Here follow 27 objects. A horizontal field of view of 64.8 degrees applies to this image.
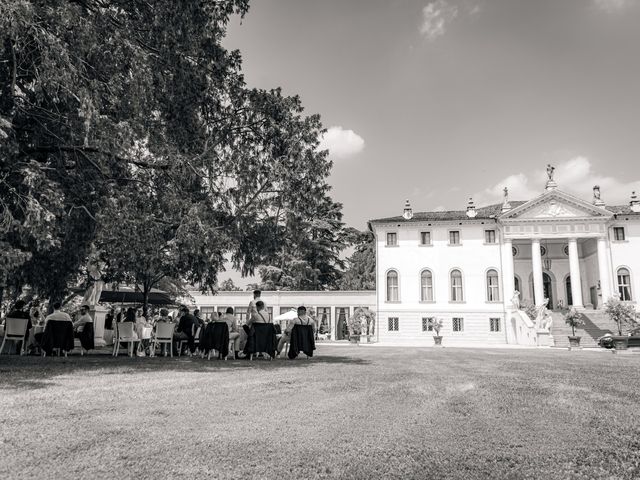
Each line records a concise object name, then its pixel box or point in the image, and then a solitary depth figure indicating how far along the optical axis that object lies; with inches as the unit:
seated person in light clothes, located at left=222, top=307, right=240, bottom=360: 526.3
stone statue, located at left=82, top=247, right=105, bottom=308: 631.8
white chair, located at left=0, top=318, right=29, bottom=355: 491.8
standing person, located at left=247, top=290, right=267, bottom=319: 487.3
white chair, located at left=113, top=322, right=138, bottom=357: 534.6
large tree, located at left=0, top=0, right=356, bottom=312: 341.7
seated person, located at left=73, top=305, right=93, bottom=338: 560.7
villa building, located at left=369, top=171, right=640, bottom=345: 1416.1
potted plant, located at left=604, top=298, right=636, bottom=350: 1171.3
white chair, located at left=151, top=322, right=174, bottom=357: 534.3
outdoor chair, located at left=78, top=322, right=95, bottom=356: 562.6
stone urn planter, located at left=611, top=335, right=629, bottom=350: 820.0
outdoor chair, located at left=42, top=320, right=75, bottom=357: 497.7
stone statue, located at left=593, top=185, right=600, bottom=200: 1517.0
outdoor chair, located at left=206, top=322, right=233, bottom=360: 500.7
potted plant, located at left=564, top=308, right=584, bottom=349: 1123.3
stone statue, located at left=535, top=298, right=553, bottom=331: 1163.3
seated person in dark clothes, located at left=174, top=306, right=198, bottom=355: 566.6
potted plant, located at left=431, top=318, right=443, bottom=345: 1196.7
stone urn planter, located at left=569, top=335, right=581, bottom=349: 992.2
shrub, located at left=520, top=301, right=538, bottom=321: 1314.0
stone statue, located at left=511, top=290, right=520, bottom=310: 1342.3
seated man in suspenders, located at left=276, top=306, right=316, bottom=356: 519.9
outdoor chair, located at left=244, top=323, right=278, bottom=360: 498.3
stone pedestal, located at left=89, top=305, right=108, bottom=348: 653.9
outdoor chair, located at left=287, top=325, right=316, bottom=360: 520.1
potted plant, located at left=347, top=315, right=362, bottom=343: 1227.9
